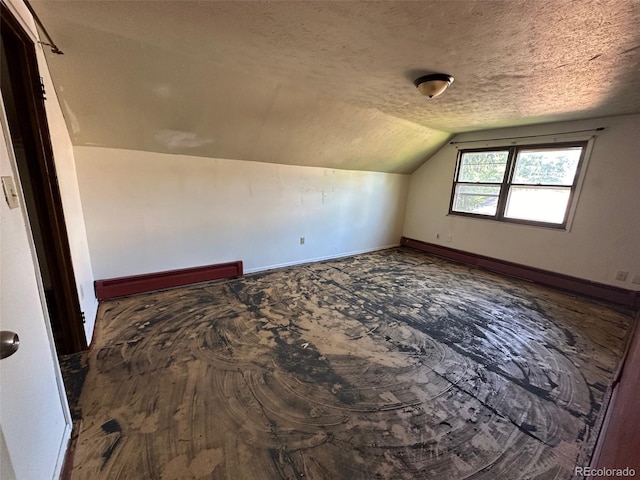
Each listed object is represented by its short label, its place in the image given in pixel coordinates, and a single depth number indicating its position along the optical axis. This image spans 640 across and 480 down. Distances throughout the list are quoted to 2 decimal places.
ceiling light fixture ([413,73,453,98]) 2.11
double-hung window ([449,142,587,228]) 3.54
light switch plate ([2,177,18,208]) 0.87
